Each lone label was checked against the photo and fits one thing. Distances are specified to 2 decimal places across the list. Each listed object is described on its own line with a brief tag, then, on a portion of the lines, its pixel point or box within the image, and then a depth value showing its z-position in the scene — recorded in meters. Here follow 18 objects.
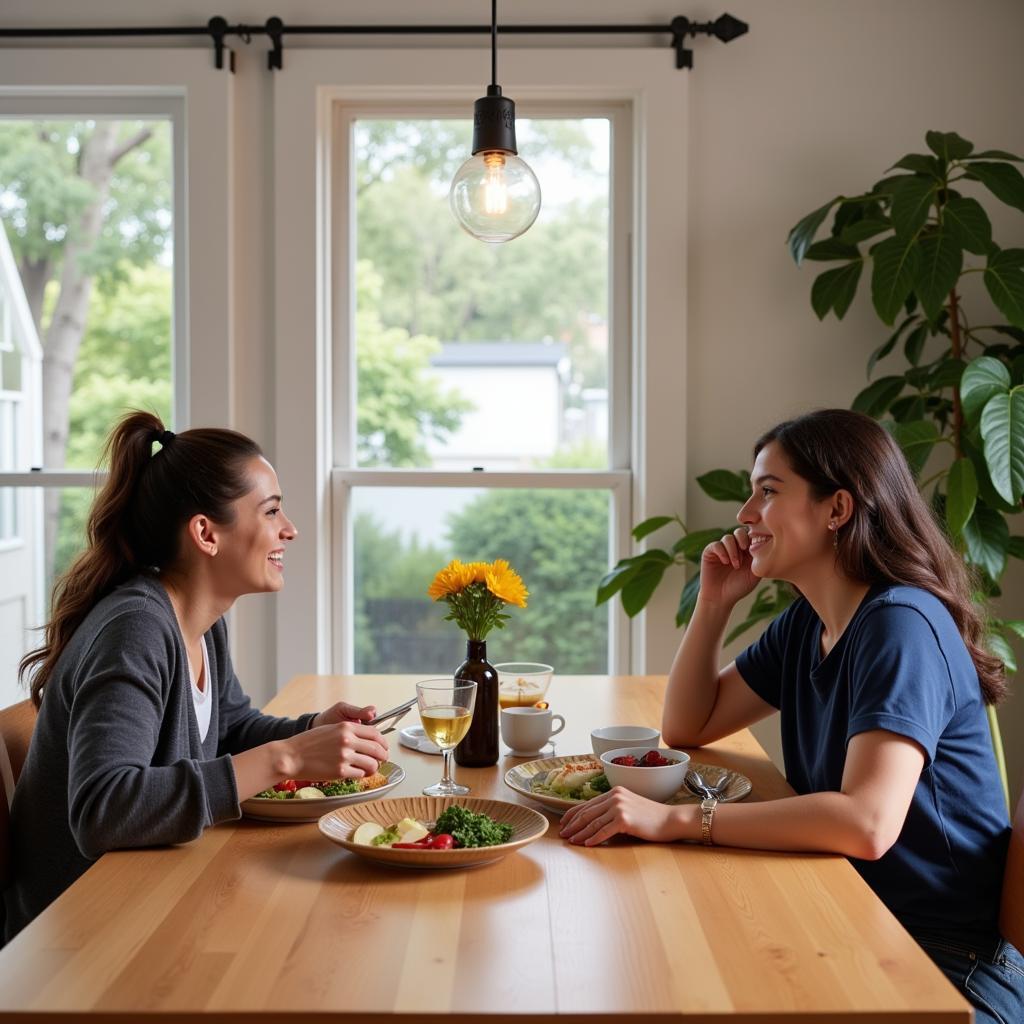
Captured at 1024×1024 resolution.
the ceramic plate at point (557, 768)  1.57
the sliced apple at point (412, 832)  1.36
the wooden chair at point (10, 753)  1.64
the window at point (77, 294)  3.41
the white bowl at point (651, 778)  1.55
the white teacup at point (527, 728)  1.87
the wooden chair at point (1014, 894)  1.51
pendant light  1.91
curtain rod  3.18
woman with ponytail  1.40
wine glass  1.51
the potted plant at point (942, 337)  2.59
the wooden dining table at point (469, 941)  1.00
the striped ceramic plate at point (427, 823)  1.30
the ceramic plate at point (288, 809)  1.49
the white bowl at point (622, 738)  1.71
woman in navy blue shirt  1.43
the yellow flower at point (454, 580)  1.79
